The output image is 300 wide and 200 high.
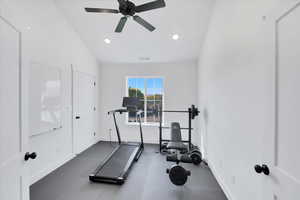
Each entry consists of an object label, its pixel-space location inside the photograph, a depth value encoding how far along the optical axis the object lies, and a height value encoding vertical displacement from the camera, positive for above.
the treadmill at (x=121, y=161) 2.80 -1.37
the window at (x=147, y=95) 5.22 +0.13
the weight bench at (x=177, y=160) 2.49 -1.10
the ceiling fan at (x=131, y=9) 2.13 +1.28
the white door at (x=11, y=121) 1.08 -0.17
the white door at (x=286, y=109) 0.80 -0.05
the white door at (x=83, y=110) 4.00 -0.34
